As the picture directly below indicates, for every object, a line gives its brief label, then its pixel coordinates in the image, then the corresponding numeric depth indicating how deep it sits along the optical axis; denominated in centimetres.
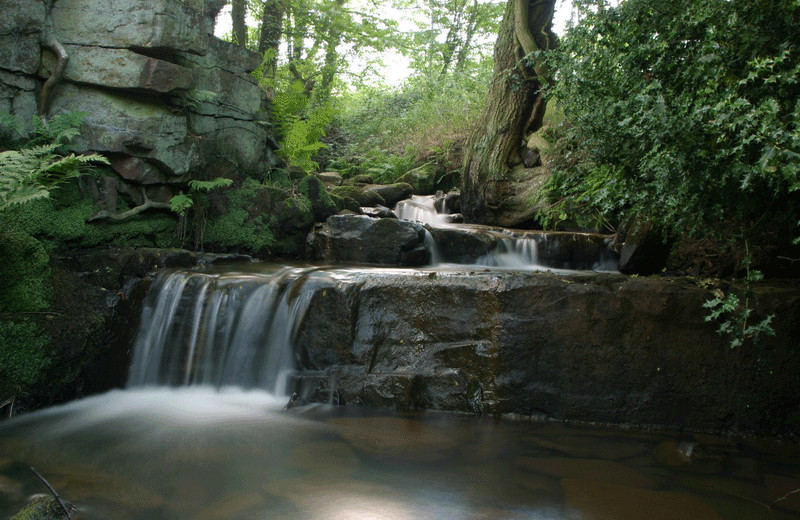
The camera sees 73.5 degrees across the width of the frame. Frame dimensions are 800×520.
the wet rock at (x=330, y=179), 1253
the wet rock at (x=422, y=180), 1302
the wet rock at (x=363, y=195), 1099
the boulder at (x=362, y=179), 1359
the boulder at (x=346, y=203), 991
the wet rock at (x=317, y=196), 901
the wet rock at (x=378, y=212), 1005
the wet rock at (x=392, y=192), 1200
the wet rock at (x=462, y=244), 794
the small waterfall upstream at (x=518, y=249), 743
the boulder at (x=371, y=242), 778
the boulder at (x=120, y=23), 675
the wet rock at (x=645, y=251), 621
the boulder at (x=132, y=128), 671
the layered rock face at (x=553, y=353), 425
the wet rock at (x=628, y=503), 302
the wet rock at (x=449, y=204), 1134
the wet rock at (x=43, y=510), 257
